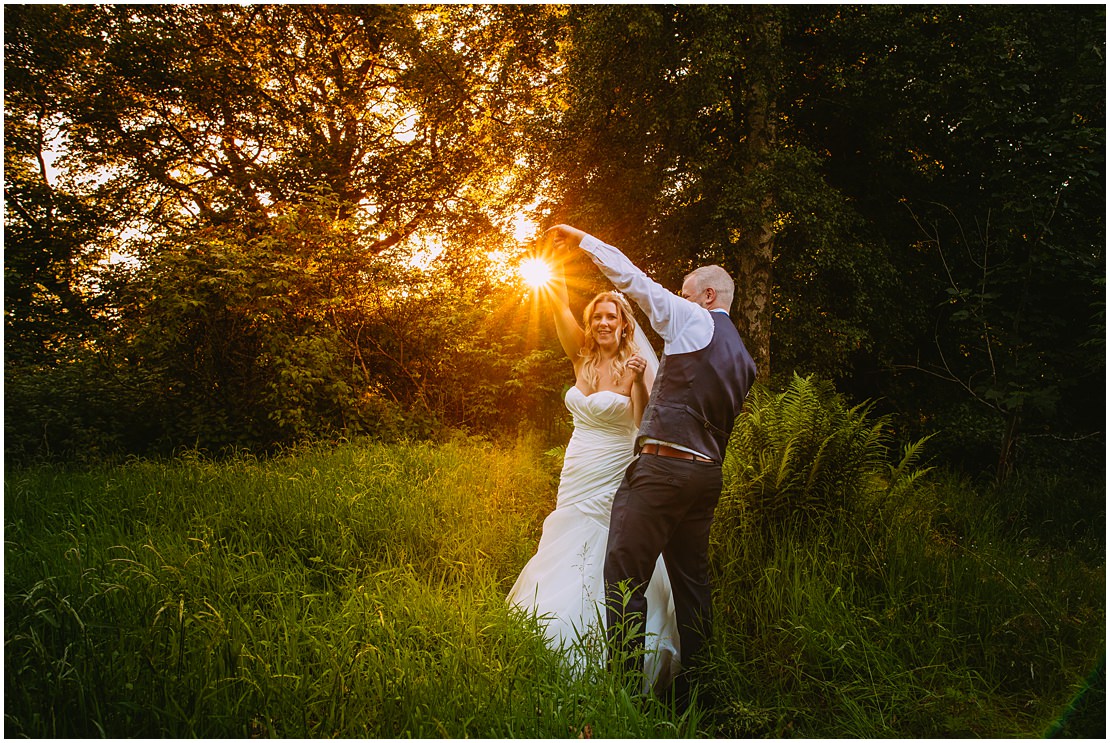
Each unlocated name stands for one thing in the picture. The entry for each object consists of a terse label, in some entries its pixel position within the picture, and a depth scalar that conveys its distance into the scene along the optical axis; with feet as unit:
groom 10.65
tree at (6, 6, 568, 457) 30.09
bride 12.10
